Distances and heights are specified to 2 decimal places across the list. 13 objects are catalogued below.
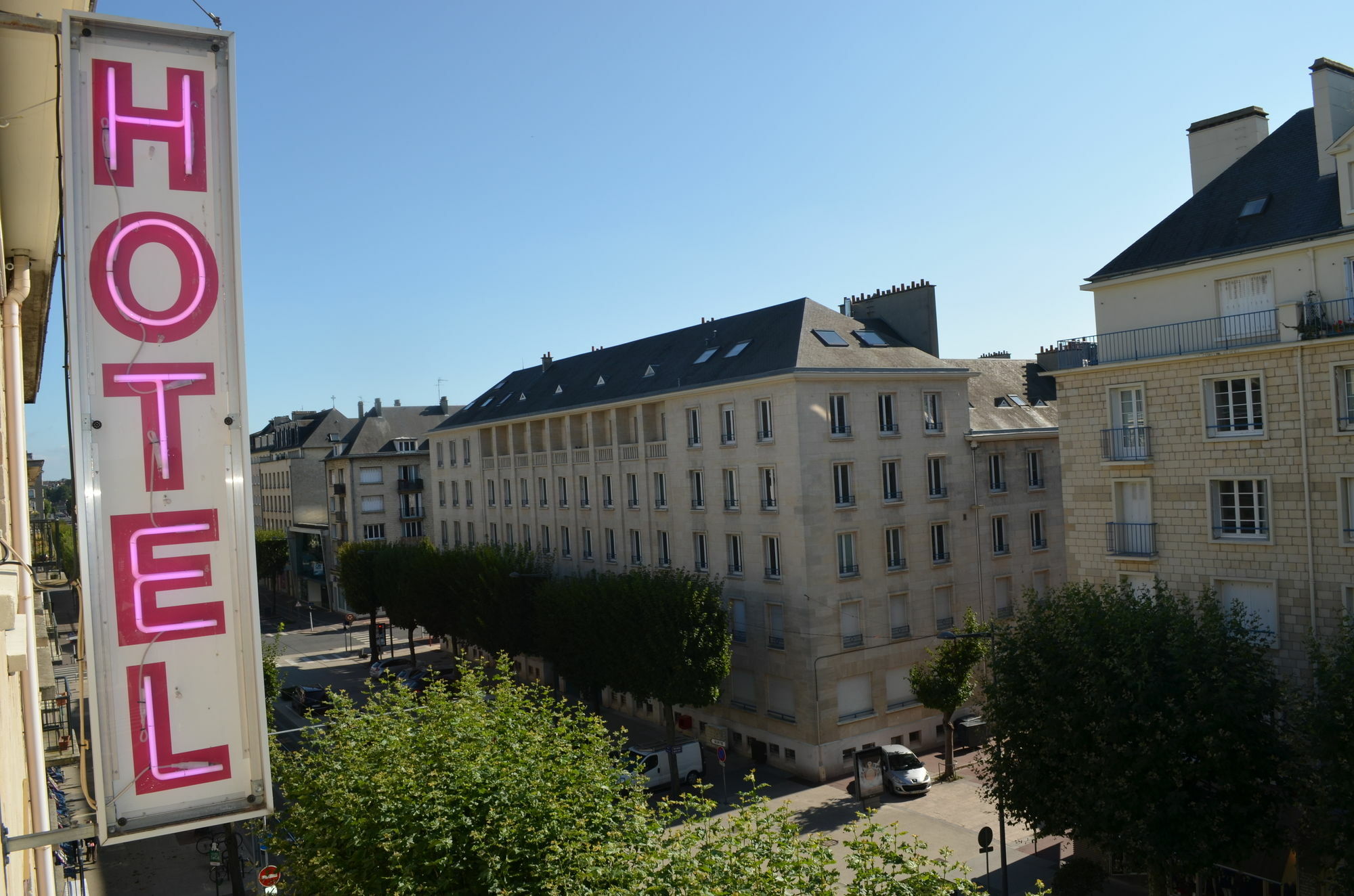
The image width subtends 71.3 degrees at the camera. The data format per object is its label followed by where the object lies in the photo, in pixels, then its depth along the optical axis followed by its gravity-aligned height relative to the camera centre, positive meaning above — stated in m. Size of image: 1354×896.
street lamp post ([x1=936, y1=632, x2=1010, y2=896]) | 22.56 -8.86
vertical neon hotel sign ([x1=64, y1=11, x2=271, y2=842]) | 5.28 +0.42
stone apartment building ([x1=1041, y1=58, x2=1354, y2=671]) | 20.86 +1.26
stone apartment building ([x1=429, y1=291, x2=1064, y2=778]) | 34.69 -1.46
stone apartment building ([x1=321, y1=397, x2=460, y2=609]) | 78.00 +0.16
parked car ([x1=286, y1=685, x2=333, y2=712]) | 44.69 -10.04
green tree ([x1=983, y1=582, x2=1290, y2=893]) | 18.62 -5.94
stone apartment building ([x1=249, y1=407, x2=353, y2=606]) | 85.31 +0.08
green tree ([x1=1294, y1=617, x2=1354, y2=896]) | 16.67 -5.97
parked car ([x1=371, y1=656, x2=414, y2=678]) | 53.53 -10.36
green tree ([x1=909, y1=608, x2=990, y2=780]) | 32.88 -7.84
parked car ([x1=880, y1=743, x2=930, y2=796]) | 31.66 -10.71
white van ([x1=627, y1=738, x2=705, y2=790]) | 32.41 -10.26
